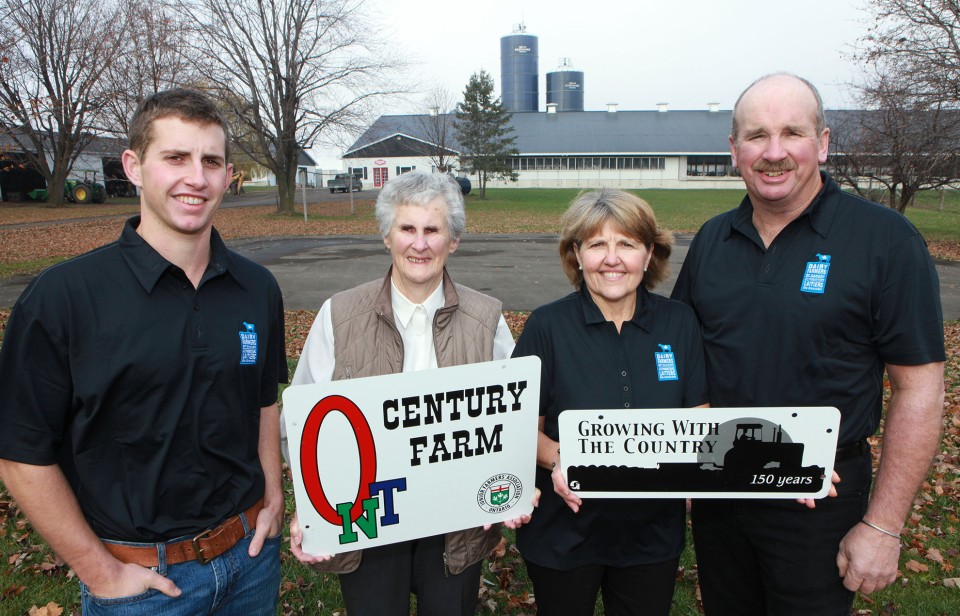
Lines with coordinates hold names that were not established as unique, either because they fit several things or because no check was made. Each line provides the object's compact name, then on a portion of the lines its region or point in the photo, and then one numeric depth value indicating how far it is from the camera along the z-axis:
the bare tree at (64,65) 30.17
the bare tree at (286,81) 32.91
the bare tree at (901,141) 20.34
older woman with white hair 2.66
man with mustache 2.44
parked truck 65.59
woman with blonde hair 2.65
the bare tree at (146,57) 29.75
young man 2.00
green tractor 40.28
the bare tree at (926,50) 20.12
